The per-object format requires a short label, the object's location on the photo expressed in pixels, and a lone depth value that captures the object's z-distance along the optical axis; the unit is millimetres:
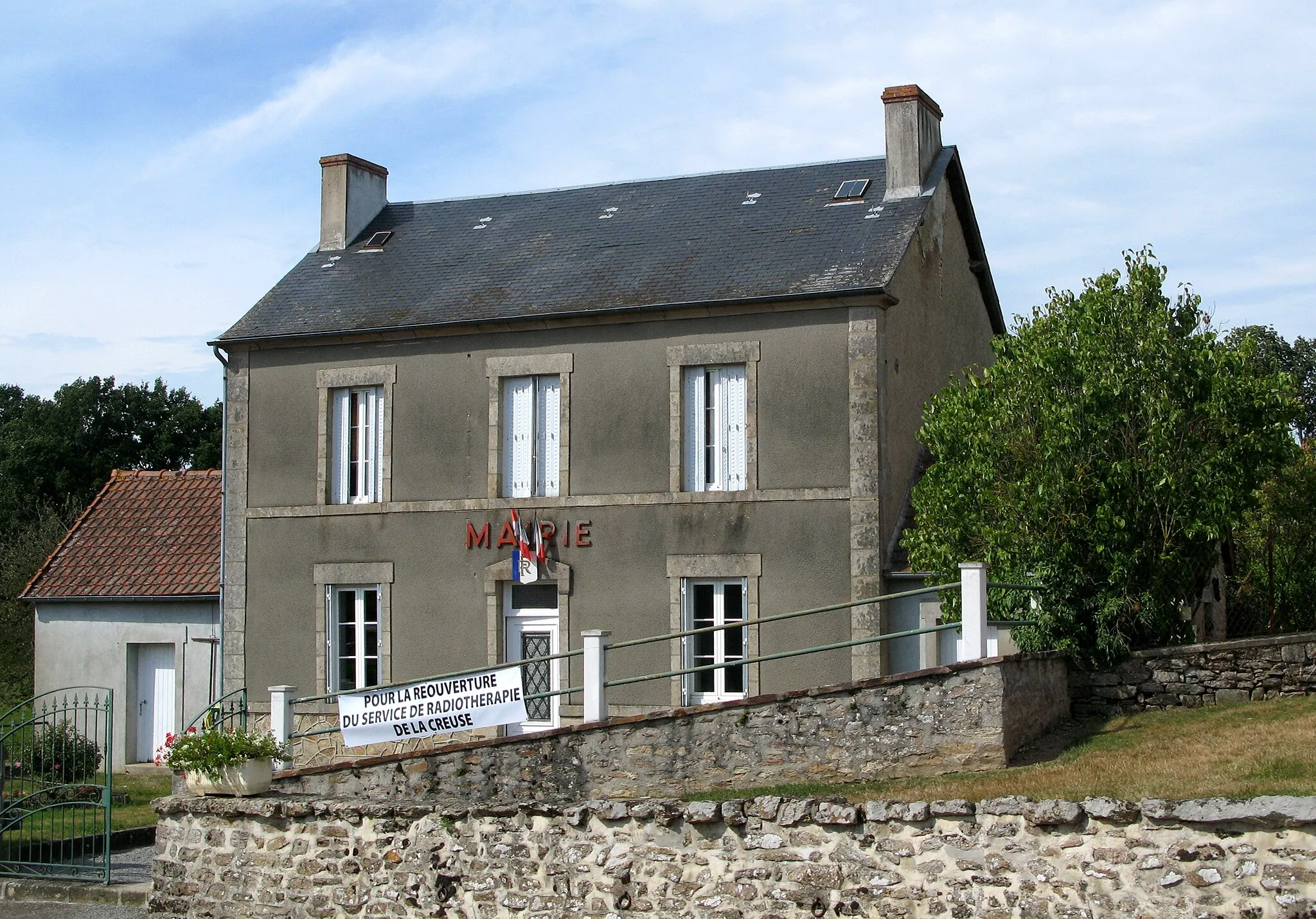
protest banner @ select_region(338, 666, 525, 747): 13414
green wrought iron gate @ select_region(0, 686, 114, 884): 11938
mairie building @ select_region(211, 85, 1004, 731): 16219
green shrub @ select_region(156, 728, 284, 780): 10523
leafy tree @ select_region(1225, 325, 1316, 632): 20828
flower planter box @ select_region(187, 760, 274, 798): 10578
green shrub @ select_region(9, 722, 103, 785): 17094
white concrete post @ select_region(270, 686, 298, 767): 14117
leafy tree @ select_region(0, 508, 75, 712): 26578
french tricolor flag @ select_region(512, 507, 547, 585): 17250
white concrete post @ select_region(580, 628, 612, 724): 13398
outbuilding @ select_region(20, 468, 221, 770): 19781
